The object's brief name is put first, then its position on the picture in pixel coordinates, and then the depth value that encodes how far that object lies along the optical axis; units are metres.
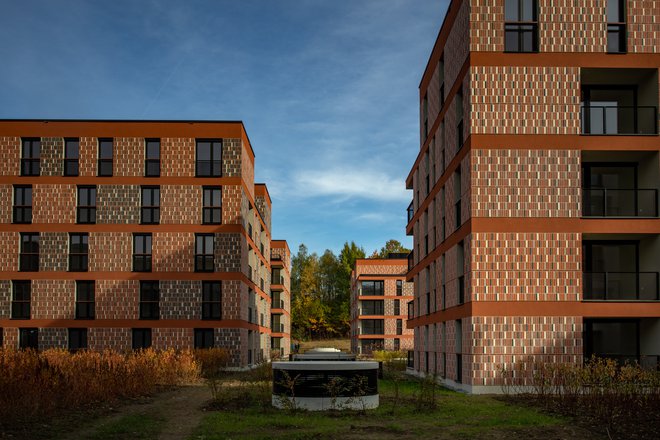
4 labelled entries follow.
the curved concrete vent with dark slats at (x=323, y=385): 18.14
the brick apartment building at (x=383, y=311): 76.56
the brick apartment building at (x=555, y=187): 24.23
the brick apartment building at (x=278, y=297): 74.12
